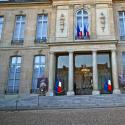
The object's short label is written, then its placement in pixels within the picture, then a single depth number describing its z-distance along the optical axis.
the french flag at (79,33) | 10.24
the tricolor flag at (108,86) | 9.62
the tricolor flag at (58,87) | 9.78
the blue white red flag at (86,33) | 10.21
